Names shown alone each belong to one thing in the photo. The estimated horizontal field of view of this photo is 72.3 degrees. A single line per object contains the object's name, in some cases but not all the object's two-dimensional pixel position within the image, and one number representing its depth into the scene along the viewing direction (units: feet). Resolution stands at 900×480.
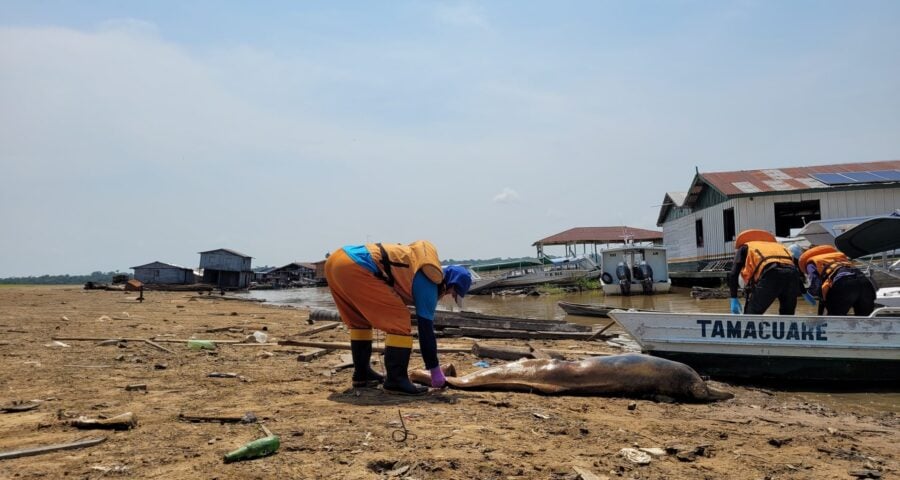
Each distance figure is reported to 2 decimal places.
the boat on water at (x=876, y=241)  33.95
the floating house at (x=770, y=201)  92.79
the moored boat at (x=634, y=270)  96.78
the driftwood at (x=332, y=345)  29.68
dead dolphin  20.75
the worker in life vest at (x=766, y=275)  26.58
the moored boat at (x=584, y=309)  55.50
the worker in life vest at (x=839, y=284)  27.45
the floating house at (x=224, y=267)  189.26
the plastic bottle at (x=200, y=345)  29.90
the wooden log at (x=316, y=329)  37.15
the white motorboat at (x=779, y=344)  25.41
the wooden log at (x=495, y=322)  39.81
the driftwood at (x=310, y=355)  26.76
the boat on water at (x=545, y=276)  118.73
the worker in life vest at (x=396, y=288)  18.76
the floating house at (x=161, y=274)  184.75
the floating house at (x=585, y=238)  148.46
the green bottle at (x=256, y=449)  12.12
